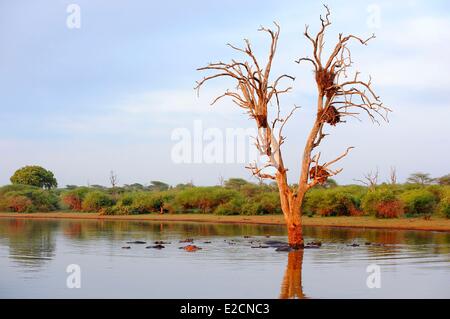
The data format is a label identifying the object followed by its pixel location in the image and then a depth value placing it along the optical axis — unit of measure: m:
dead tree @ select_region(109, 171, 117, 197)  71.69
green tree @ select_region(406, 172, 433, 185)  73.53
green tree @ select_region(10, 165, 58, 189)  79.38
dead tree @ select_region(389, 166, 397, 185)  62.58
